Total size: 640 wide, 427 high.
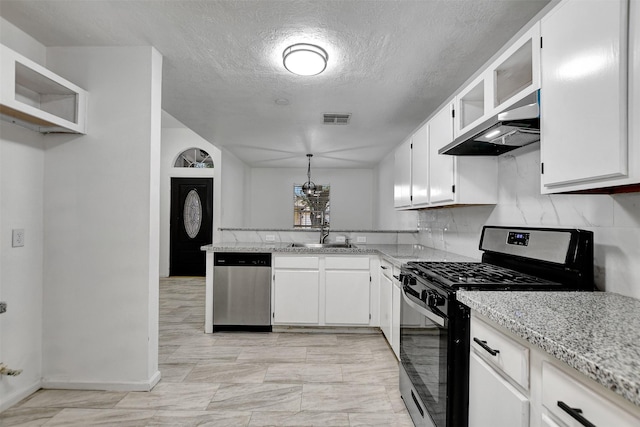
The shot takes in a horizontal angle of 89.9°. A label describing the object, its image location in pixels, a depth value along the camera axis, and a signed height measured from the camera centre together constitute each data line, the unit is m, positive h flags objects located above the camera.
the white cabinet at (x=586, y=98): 0.99 +0.43
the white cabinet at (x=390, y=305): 2.66 -0.79
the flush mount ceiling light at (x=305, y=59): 2.14 +1.08
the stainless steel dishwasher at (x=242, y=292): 3.45 -0.82
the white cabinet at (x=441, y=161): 2.29 +0.43
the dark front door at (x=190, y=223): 6.48 -0.17
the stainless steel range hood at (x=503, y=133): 1.40 +0.45
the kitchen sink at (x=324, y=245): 3.91 -0.35
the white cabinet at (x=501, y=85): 1.44 +0.77
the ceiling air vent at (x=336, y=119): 3.55 +1.13
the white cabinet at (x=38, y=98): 1.67 +0.74
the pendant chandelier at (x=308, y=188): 6.11 +0.54
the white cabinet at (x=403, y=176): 3.28 +0.45
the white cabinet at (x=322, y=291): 3.39 -0.79
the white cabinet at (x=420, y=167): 2.75 +0.46
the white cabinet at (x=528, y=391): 0.72 -0.48
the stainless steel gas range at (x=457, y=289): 1.38 -0.37
